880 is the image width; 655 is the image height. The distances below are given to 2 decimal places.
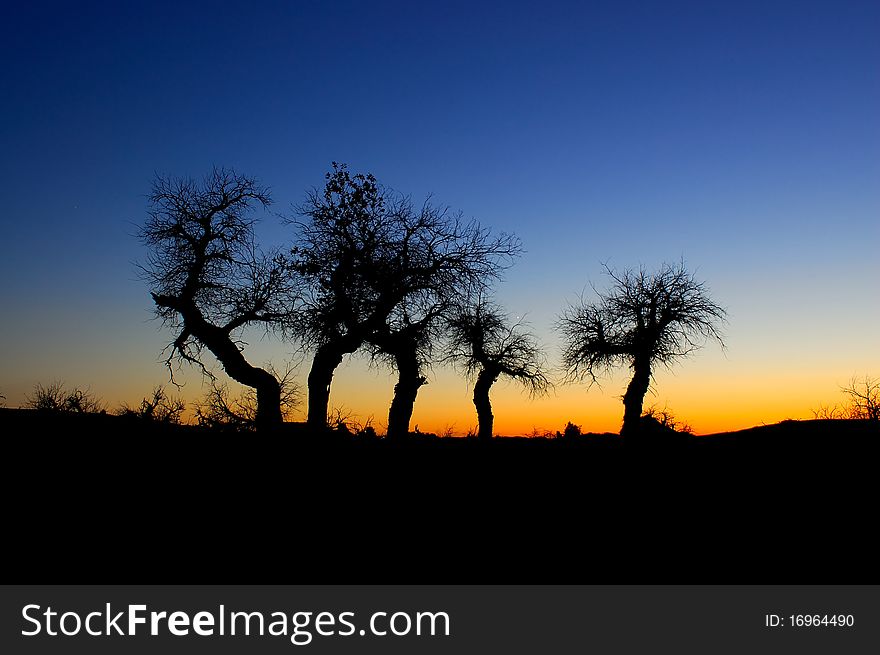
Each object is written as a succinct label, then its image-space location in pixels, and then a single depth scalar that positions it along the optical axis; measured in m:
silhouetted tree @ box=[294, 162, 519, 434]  19.50
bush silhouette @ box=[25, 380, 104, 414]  22.22
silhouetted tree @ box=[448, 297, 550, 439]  28.58
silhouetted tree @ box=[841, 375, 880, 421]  20.06
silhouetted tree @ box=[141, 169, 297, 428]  20.53
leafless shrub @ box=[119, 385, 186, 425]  18.14
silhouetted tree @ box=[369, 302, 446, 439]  20.06
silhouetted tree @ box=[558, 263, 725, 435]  26.48
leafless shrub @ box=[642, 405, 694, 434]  22.72
